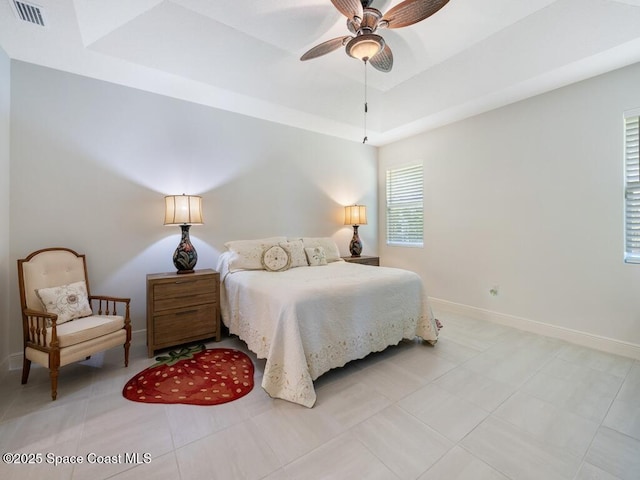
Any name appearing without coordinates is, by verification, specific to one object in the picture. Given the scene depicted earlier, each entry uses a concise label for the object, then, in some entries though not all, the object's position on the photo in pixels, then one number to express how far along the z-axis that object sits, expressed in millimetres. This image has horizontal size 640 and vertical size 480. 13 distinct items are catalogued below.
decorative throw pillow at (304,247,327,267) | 3469
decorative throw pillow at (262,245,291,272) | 3109
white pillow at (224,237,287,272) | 3074
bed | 1971
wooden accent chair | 1934
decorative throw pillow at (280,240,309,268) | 3314
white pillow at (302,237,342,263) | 3783
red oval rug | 1955
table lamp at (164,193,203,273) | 2832
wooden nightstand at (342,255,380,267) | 4129
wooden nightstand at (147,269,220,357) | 2562
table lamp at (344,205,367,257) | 4410
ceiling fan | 1719
